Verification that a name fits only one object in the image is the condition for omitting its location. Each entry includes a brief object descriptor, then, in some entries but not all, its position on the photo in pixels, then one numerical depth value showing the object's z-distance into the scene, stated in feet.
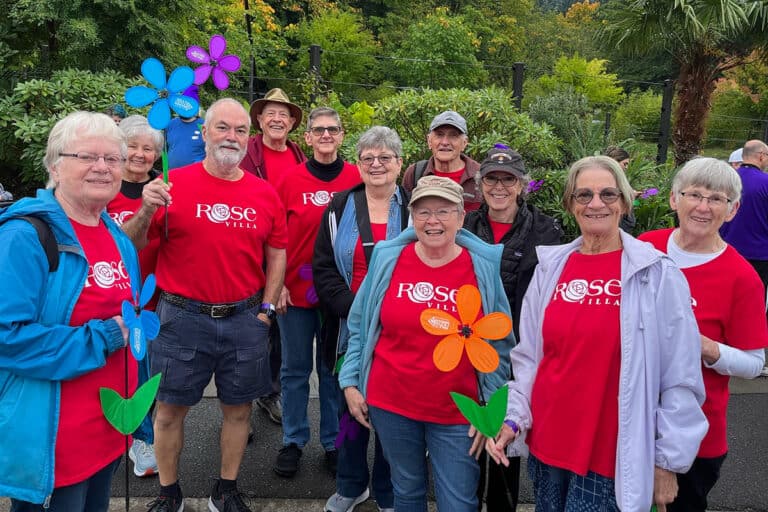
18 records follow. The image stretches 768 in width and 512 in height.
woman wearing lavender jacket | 6.20
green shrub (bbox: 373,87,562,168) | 20.43
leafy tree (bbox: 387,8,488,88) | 70.90
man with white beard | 9.14
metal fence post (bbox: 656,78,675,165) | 31.32
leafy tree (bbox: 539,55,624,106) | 72.02
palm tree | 31.09
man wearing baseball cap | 12.35
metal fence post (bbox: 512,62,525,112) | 28.19
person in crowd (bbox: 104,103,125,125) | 15.31
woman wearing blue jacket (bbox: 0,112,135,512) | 6.09
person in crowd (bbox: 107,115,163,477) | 10.99
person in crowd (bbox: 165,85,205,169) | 12.92
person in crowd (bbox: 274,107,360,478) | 11.43
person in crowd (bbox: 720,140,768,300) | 16.63
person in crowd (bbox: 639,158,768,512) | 7.12
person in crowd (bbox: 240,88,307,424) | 13.11
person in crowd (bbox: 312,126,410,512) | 9.99
